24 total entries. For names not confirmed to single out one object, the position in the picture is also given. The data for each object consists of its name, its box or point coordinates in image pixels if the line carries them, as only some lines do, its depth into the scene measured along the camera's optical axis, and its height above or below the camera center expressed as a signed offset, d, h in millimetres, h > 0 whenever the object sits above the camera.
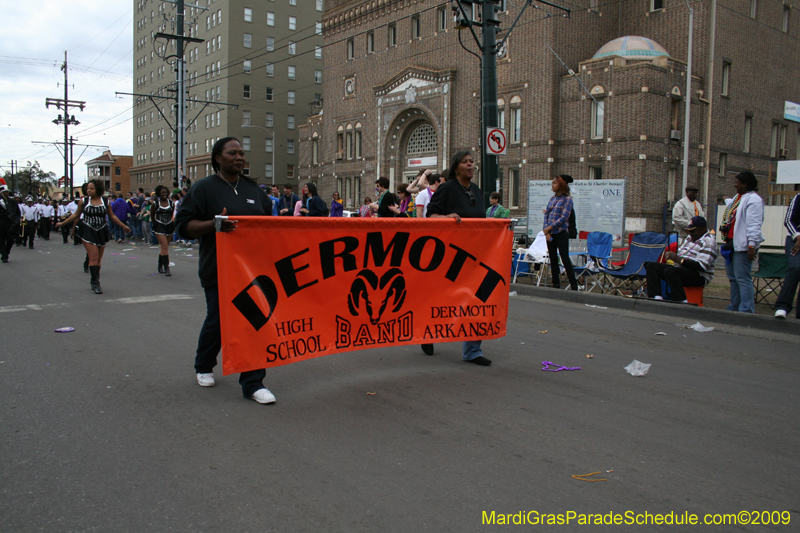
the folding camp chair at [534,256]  12023 -506
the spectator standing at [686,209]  12047 +465
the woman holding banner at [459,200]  5801 +291
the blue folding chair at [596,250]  11398 -340
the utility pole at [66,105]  50219 +9978
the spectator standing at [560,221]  10844 +182
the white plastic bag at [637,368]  5609 -1269
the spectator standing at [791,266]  7980 -421
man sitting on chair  9086 -439
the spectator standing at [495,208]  13147 +490
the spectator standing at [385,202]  11531 +516
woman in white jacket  8406 -23
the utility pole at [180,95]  27734 +6121
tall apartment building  68312 +17317
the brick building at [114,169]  113812 +10792
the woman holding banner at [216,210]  4625 +138
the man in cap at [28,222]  22491 +129
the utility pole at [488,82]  12180 +2957
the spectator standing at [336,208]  17141 +588
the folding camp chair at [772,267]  9438 -515
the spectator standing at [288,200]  17895 +873
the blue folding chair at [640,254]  10711 -377
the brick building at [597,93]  28938 +7428
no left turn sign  12203 +1809
